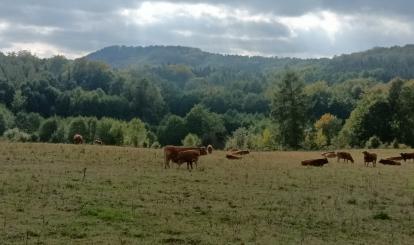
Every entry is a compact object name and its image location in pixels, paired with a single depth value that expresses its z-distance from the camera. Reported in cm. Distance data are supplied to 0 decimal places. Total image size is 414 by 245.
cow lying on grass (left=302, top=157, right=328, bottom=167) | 3941
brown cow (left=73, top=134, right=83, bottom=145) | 5288
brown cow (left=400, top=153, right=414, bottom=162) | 4566
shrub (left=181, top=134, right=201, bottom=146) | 11776
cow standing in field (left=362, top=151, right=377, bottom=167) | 4097
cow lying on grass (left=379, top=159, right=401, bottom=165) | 4218
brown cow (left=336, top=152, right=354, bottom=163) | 4394
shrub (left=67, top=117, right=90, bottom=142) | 11848
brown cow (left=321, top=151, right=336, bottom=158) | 4838
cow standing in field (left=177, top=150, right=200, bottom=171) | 3291
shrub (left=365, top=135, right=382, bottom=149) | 7312
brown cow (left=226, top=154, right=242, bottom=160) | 4195
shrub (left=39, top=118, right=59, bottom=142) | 12574
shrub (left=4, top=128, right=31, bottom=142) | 8716
